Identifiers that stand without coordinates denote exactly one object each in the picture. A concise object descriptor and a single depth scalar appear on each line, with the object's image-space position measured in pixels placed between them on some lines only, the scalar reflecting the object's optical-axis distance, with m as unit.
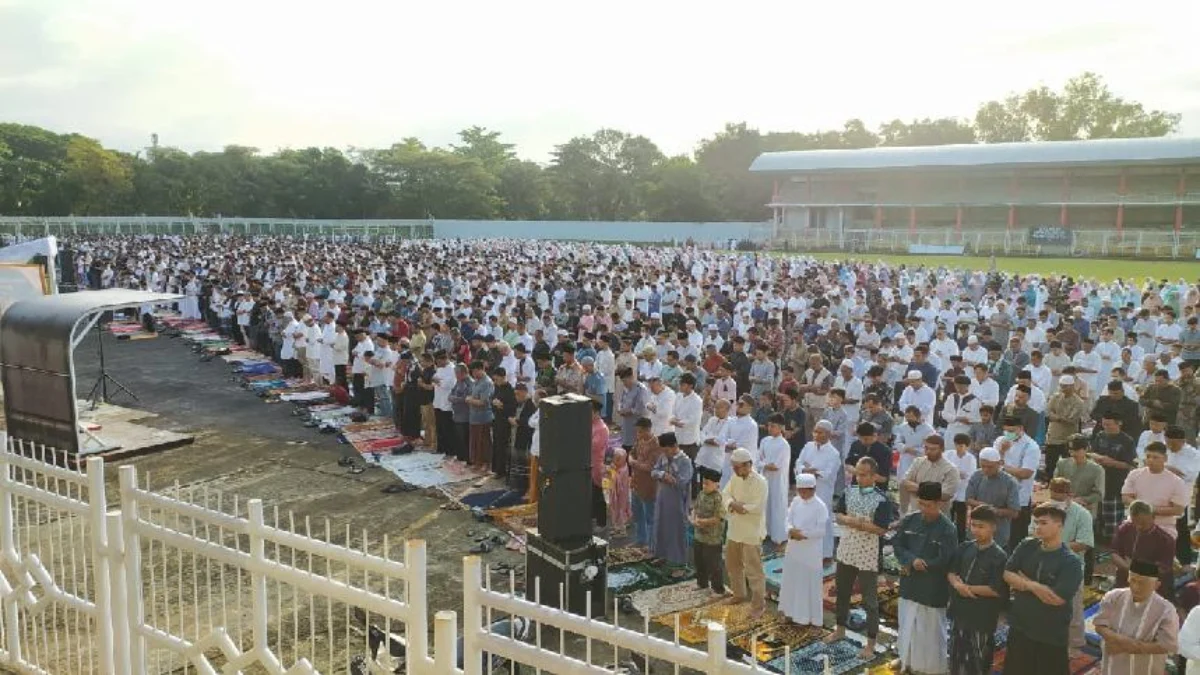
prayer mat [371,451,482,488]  10.59
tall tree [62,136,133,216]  60.09
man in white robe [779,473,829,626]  6.70
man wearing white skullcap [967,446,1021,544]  6.88
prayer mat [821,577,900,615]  7.21
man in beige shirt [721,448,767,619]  7.01
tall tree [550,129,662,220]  70.62
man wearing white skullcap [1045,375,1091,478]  9.21
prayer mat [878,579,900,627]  6.95
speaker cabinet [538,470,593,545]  6.44
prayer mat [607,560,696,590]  7.64
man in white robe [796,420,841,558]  7.88
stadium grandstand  48.84
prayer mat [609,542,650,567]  8.26
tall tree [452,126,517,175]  81.03
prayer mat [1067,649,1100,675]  6.04
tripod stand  13.95
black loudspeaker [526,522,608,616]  6.25
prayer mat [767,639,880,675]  6.18
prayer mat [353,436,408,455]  11.93
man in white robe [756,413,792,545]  8.31
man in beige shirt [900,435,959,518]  7.25
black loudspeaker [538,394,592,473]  6.75
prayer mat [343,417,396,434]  13.03
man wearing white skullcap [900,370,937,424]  9.84
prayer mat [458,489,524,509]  9.65
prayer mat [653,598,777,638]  6.69
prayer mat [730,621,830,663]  6.38
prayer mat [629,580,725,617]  7.18
